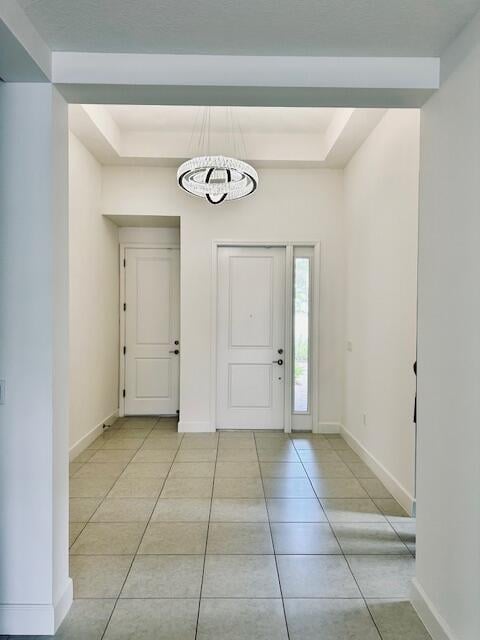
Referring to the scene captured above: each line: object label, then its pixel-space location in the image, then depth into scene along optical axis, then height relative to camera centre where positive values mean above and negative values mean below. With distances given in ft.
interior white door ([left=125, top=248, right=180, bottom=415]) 17.70 -0.81
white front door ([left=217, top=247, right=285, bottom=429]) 15.89 -1.39
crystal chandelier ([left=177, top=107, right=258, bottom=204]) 10.86 +3.81
